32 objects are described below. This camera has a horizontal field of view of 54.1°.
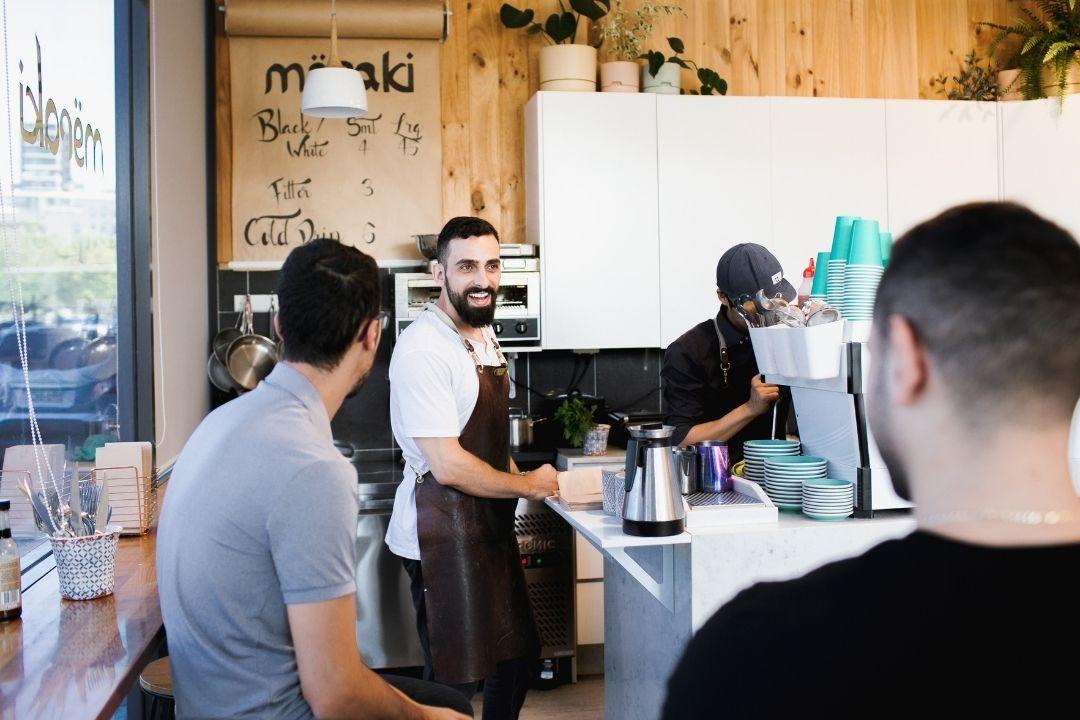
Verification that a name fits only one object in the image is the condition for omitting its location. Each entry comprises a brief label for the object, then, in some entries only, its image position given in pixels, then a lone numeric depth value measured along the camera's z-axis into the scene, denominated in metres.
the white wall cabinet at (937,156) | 4.61
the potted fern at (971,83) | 4.81
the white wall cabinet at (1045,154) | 4.63
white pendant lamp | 3.81
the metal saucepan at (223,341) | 4.31
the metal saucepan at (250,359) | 4.29
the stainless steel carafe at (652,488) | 2.24
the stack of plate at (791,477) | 2.50
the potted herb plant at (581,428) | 4.24
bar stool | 2.28
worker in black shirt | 3.30
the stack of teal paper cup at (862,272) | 2.40
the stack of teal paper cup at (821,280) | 2.55
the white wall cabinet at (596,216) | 4.35
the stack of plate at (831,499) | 2.38
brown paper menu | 4.54
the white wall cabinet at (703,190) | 4.43
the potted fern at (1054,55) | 4.65
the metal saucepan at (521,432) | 4.39
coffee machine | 2.36
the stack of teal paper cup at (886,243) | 2.48
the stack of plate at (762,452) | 2.66
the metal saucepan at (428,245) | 4.32
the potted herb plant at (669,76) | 4.48
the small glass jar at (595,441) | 4.23
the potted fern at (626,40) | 4.46
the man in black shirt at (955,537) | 0.80
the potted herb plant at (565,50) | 4.41
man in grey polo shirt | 1.61
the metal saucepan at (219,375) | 4.30
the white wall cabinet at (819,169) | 4.52
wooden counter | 1.51
